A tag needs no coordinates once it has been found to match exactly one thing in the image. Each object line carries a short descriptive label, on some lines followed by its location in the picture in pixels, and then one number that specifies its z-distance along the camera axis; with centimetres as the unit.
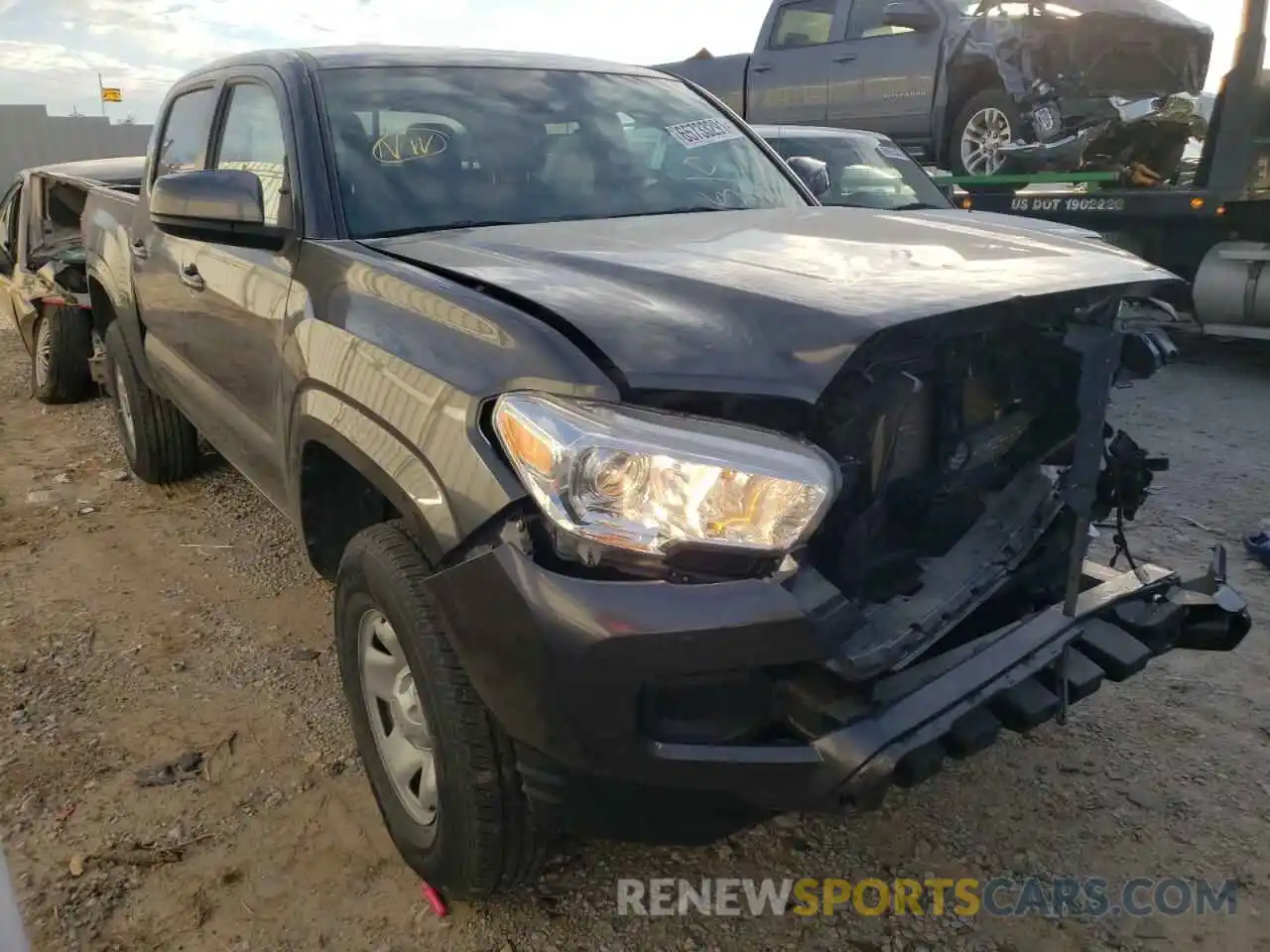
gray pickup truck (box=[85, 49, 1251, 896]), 166
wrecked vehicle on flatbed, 800
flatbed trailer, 669
